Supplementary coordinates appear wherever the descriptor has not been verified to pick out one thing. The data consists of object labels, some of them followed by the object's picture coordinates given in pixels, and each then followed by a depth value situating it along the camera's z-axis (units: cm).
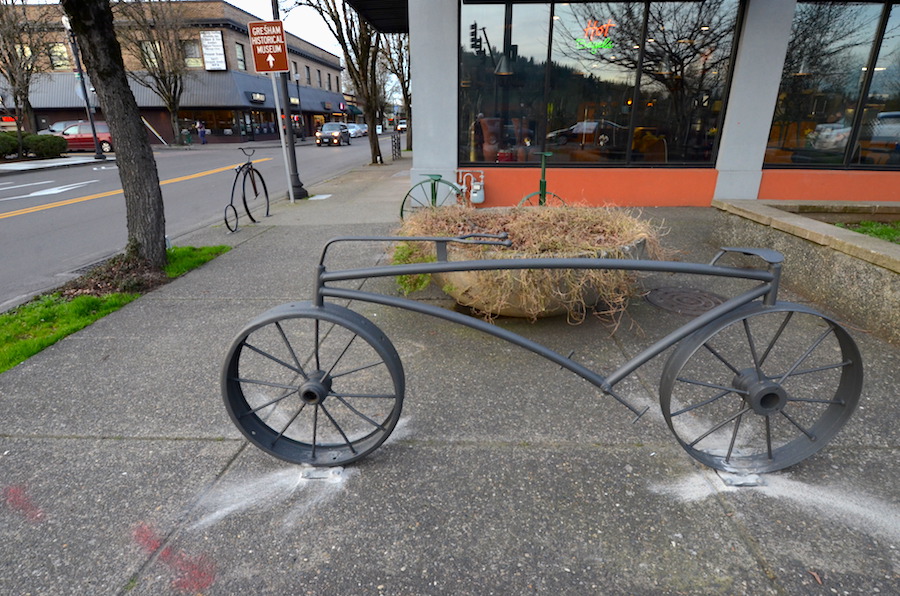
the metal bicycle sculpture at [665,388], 218
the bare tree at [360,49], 1669
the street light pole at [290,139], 1020
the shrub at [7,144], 2039
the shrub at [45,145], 2152
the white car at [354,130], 4870
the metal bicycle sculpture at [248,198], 796
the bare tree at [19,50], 1975
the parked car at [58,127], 2771
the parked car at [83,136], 2662
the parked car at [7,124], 3294
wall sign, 3625
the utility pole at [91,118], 2256
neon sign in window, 832
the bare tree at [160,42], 3156
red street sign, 924
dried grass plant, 369
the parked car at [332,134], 3453
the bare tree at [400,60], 2662
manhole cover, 436
